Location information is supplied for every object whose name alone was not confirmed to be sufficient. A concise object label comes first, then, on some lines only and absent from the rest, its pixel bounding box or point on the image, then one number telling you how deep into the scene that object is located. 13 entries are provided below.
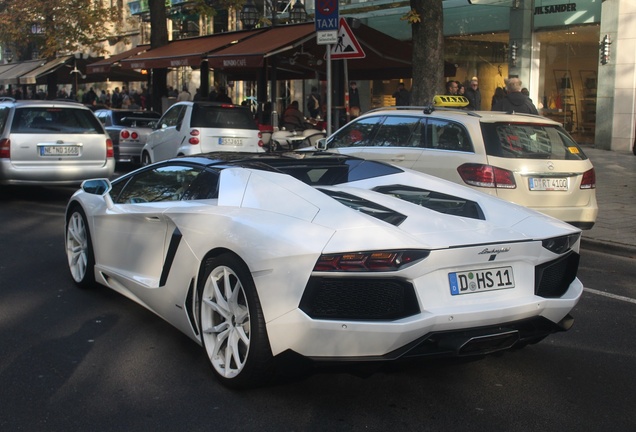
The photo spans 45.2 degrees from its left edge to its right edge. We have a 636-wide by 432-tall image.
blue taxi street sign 11.52
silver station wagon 11.55
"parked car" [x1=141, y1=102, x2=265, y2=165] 14.55
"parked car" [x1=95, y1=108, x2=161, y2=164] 17.83
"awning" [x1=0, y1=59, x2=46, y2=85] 37.13
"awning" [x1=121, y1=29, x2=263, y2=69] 20.84
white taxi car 8.16
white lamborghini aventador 3.68
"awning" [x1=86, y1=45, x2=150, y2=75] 25.73
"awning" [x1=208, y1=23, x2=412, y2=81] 17.92
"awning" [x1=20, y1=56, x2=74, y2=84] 33.34
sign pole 11.54
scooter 17.52
